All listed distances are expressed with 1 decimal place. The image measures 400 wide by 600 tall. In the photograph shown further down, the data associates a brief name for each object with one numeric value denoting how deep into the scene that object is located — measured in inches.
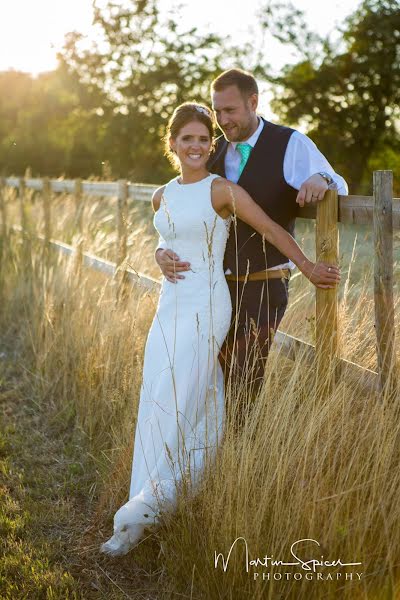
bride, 149.9
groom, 153.4
